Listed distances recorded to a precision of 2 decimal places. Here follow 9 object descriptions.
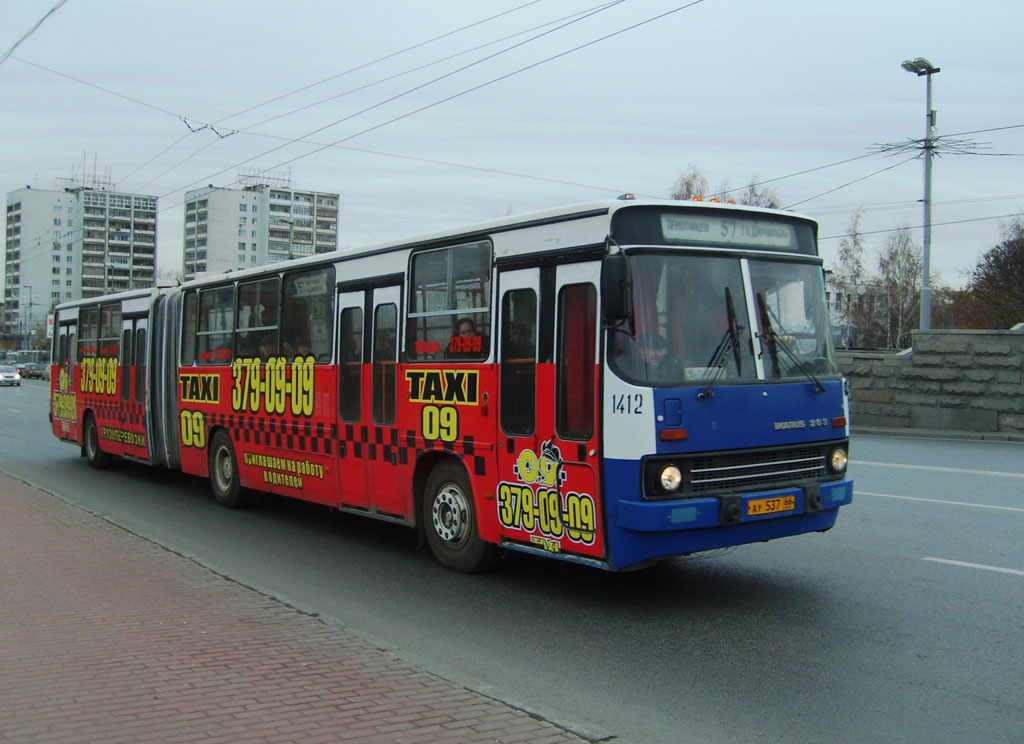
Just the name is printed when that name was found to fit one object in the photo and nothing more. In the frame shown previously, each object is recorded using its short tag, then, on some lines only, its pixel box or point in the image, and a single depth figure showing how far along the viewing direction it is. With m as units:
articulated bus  7.17
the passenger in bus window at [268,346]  12.23
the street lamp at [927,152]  28.14
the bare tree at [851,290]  69.25
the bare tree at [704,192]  56.25
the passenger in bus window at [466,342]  8.65
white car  64.38
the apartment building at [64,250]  131.75
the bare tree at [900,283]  67.31
